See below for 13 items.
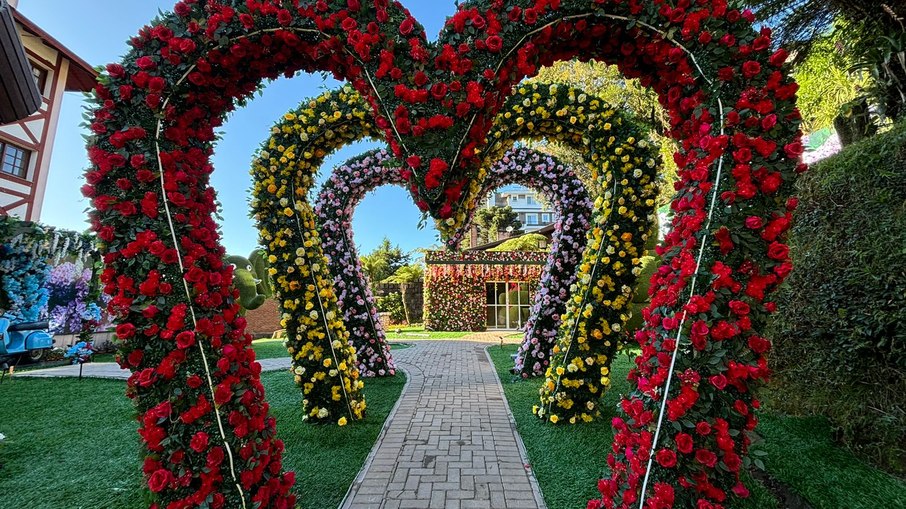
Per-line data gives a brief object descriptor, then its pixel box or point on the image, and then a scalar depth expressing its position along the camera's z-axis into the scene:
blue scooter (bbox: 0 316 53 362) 8.53
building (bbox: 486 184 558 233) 54.31
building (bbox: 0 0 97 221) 10.99
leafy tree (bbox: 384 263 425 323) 20.64
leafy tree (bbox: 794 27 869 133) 7.70
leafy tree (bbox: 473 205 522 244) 30.62
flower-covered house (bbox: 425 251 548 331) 17.25
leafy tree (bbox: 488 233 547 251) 18.89
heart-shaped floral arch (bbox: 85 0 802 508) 2.02
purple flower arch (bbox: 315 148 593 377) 6.61
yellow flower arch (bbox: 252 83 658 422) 4.53
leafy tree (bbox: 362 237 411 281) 27.64
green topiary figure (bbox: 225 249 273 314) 10.18
